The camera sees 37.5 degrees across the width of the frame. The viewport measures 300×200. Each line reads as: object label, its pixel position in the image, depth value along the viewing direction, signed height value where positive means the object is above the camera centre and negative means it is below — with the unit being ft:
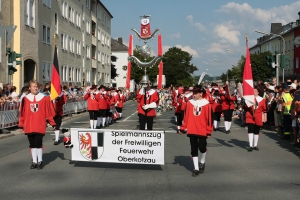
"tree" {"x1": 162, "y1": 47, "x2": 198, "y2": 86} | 375.66 +24.09
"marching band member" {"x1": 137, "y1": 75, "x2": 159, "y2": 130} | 43.62 -0.92
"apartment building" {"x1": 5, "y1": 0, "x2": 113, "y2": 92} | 103.35 +17.25
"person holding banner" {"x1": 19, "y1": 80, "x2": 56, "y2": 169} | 30.17 -1.71
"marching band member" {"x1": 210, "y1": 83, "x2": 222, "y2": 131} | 59.82 -1.32
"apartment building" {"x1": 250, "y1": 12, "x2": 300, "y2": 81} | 222.42 +30.78
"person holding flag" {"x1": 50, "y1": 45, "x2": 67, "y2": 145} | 36.45 +0.99
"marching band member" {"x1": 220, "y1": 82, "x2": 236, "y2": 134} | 57.82 -1.42
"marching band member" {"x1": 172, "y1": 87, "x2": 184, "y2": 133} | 61.41 -1.45
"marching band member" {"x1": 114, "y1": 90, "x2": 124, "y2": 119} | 81.20 -1.35
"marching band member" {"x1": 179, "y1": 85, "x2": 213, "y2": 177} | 28.17 -1.84
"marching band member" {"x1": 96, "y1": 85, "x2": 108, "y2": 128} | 61.77 -1.70
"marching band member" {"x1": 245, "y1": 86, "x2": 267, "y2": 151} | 39.96 -2.05
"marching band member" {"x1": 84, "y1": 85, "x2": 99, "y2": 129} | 57.72 -1.63
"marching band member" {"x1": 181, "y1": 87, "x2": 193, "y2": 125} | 57.75 -0.25
